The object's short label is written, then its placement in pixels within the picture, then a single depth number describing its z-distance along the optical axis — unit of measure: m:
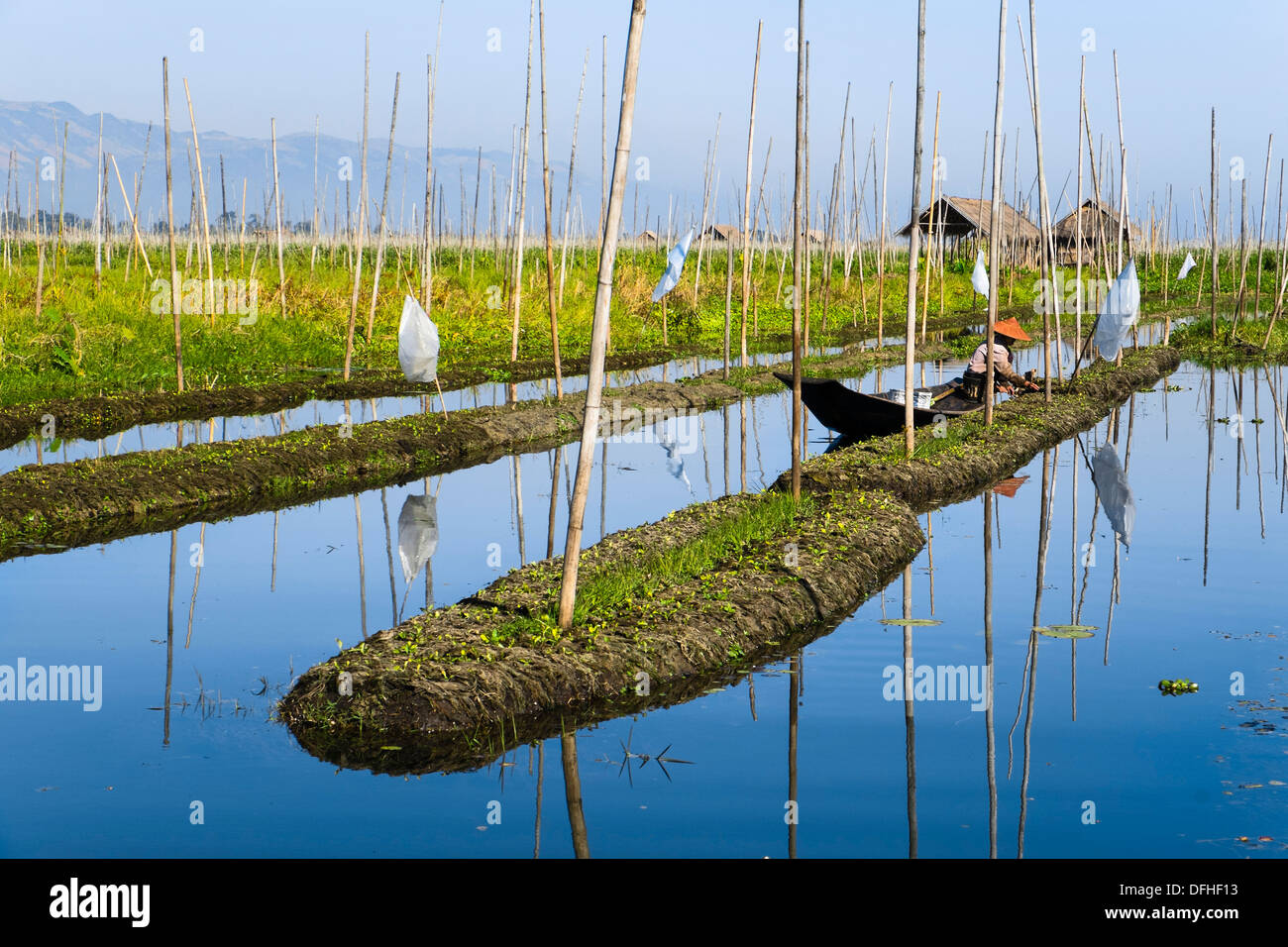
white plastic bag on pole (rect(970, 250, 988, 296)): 21.05
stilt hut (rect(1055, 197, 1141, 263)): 44.43
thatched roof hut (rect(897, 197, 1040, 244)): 41.53
